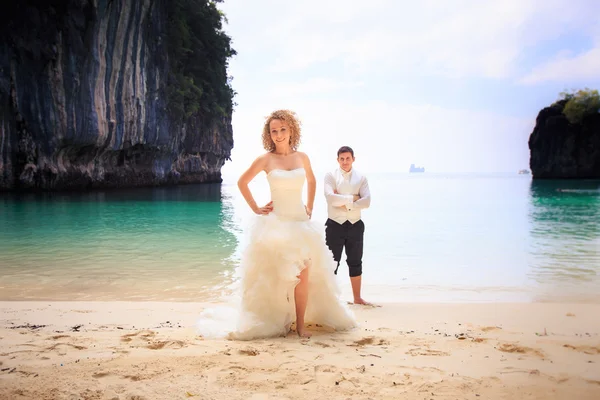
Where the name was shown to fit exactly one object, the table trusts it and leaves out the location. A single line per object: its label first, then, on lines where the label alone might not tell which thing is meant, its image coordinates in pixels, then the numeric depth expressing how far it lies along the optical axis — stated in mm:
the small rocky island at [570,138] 55312
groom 4879
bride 3482
